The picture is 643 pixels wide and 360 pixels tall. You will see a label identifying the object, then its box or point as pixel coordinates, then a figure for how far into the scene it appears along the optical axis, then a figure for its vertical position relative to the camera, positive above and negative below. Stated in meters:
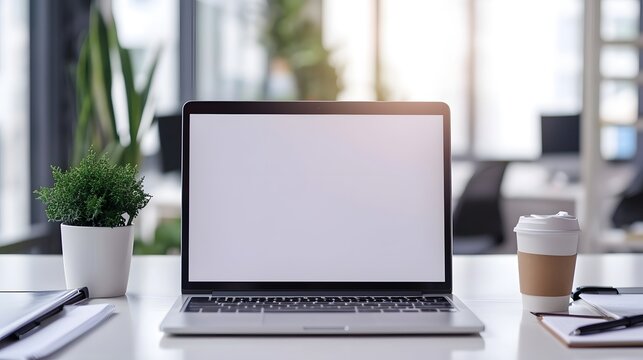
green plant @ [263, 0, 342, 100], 5.52 +0.78
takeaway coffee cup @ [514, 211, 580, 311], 0.93 -0.11
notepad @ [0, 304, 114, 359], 0.76 -0.18
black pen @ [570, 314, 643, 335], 0.82 -0.17
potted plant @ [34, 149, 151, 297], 1.02 -0.07
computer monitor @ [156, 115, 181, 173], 3.05 +0.09
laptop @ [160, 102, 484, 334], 1.02 -0.05
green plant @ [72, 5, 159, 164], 2.12 +0.19
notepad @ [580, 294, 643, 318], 0.92 -0.17
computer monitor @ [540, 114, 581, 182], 4.46 +0.15
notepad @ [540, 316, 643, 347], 0.80 -0.18
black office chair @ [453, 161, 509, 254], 3.66 -0.22
